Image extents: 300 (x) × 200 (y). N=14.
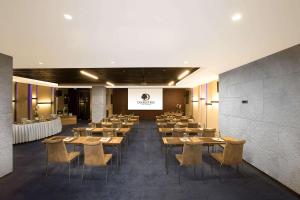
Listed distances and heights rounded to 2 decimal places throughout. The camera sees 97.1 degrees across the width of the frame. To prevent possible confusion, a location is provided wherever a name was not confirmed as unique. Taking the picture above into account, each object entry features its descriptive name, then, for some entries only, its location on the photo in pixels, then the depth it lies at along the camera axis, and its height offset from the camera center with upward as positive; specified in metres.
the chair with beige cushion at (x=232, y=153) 2.95 -1.18
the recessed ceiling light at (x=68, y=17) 1.85 +1.20
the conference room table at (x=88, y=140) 3.33 -1.03
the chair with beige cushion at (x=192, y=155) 2.93 -1.21
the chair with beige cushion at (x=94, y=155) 2.89 -1.19
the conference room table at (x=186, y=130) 4.55 -1.03
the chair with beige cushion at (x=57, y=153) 3.02 -1.19
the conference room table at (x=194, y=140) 3.37 -1.06
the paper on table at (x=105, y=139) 3.48 -1.02
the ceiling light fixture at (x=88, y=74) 6.15 +1.36
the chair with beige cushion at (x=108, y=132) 4.20 -1.01
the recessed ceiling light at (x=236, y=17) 1.77 +1.15
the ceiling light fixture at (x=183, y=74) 5.86 +1.31
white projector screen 10.90 +0.25
